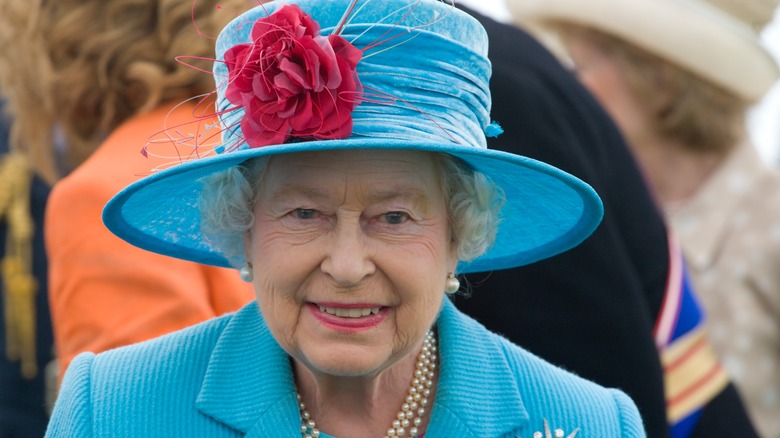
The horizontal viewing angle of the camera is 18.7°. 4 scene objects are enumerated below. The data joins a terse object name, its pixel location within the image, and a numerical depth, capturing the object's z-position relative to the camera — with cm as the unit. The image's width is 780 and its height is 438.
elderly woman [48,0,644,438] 461
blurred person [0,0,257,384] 627
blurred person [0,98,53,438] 895
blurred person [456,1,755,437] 668
